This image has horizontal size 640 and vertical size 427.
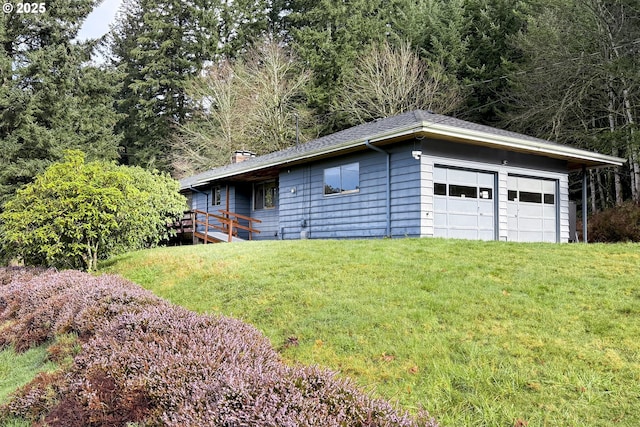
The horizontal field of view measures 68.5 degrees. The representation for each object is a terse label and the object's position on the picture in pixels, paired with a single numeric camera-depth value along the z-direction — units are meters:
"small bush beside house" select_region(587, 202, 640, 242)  13.70
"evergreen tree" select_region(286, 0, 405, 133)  25.95
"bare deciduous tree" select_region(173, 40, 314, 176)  26.52
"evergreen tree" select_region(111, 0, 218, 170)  31.22
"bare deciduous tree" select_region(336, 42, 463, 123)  23.22
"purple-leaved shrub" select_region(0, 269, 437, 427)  2.05
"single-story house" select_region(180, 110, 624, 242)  10.53
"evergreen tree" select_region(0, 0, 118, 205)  21.08
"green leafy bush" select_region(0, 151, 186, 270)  8.64
